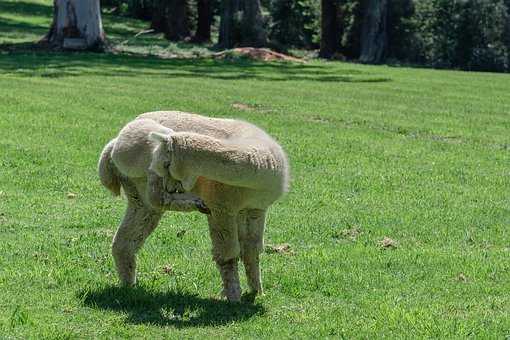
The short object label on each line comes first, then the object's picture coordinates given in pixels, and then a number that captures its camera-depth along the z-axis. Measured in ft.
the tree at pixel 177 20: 180.55
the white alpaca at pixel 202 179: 24.32
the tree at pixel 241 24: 150.20
